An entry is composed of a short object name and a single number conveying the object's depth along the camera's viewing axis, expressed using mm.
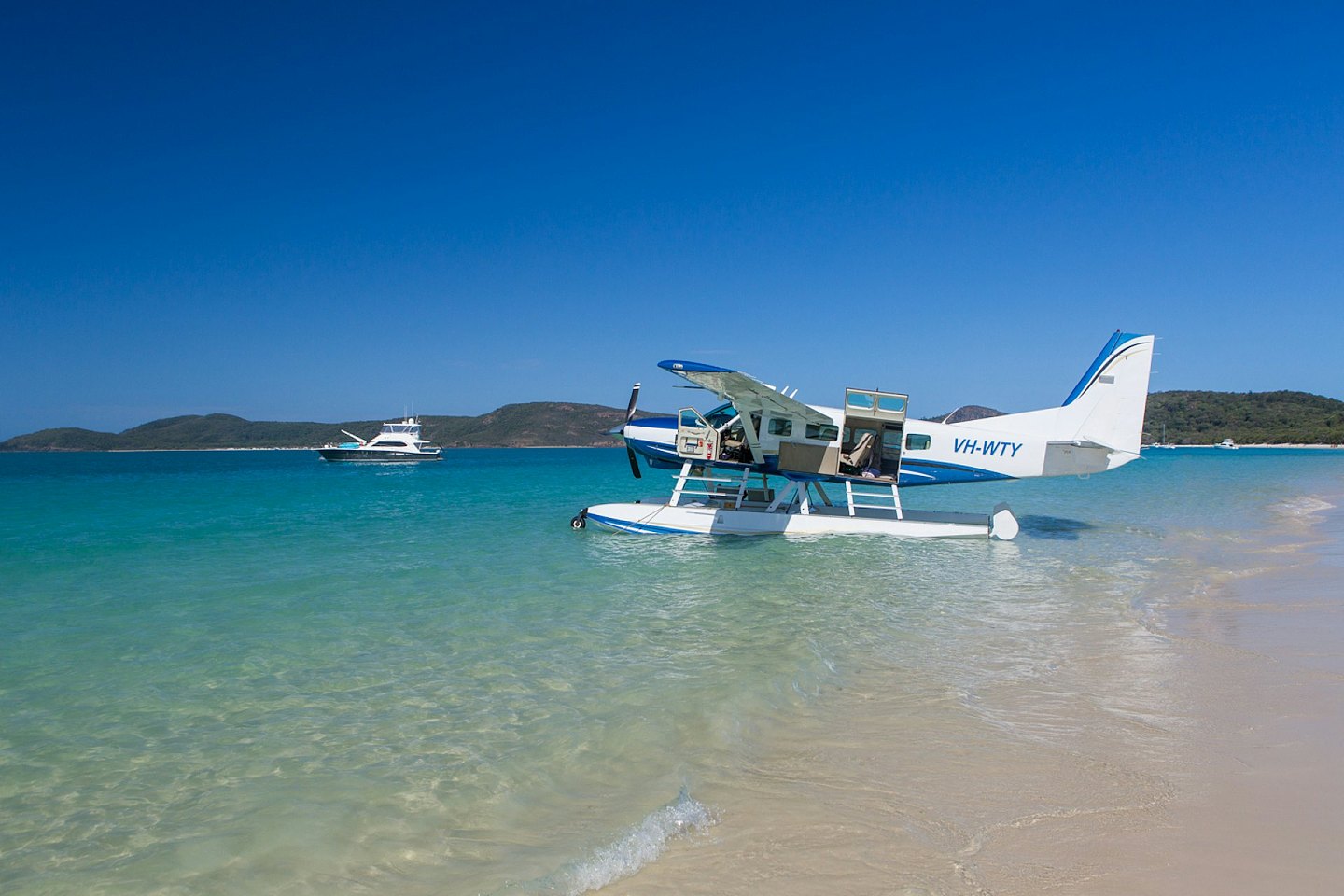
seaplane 15320
